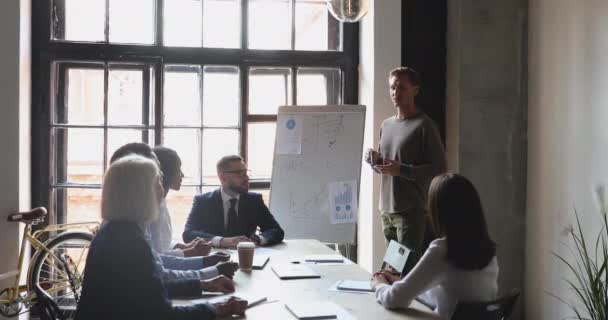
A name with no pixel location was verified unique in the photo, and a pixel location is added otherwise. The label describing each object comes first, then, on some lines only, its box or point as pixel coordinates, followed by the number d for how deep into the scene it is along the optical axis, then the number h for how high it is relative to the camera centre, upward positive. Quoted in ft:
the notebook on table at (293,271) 8.08 -1.66
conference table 6.41 -1.71
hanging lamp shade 12.34 +2.94
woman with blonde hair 5.82 -1.11
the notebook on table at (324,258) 9.17 -1.65
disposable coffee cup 8.46 -1.47
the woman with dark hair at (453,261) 6.57 -1.19
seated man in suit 11.41 -1.13
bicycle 12.51 -2.51
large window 14.12 +1.69
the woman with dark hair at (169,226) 9.28 -1.20
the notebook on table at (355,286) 7.39 -1.67
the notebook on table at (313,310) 6.19 -1.69
